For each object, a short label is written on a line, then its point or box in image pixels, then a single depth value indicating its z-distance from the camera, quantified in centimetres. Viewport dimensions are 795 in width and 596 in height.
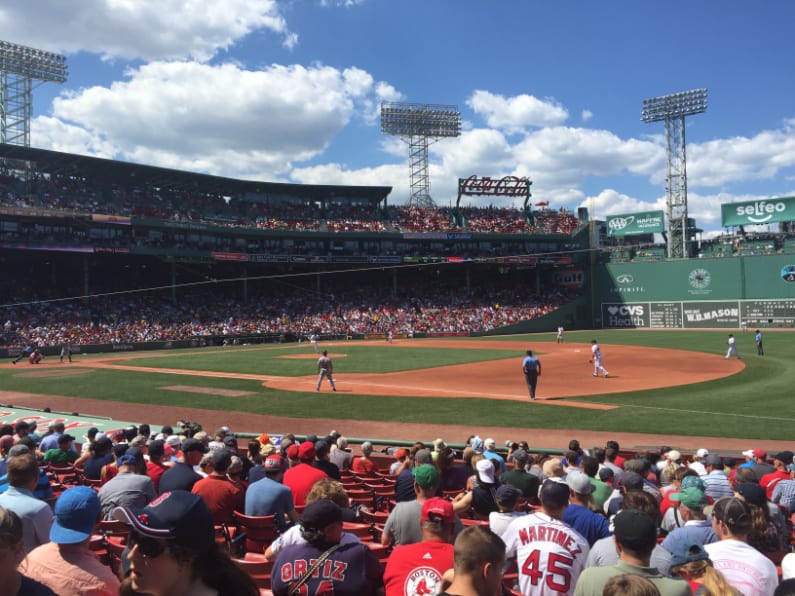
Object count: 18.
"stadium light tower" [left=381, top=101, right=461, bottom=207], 7681
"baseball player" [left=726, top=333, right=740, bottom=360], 3256
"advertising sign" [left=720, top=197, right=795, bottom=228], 6281
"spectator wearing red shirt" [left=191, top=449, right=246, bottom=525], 595
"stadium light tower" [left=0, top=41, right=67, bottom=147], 5622
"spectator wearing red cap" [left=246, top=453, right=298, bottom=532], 565
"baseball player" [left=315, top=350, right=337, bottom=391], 2418
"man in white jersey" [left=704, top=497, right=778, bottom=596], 372
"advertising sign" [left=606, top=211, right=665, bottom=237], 6975
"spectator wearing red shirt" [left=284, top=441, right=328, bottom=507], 677
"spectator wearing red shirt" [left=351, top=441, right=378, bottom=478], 951
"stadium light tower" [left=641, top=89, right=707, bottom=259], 6838
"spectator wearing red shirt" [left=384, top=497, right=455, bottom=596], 350
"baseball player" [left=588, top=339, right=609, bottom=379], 2733
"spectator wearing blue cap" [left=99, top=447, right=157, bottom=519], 584
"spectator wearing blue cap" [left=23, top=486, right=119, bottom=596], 320
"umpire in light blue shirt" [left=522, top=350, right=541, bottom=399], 2105
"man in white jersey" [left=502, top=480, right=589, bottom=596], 405
